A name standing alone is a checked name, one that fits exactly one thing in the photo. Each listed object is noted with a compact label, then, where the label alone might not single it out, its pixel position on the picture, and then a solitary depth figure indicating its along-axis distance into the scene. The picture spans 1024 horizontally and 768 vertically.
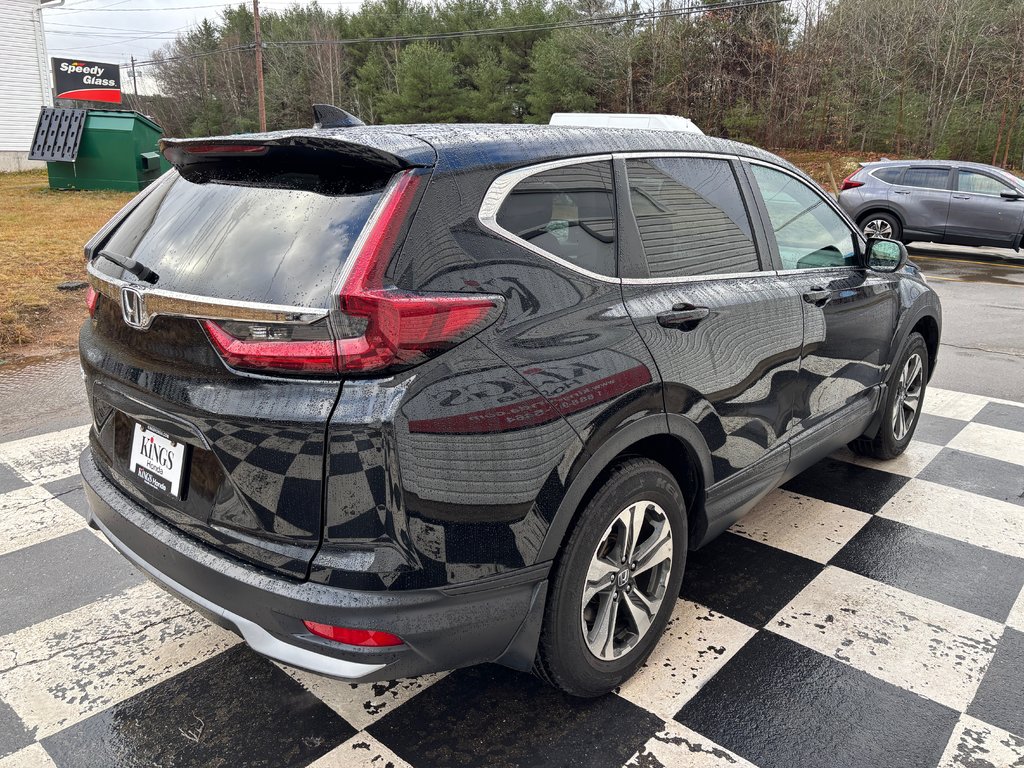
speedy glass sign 24.22
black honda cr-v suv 1.72
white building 23.70
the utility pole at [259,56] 34.53
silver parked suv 12.86
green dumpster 17.88
